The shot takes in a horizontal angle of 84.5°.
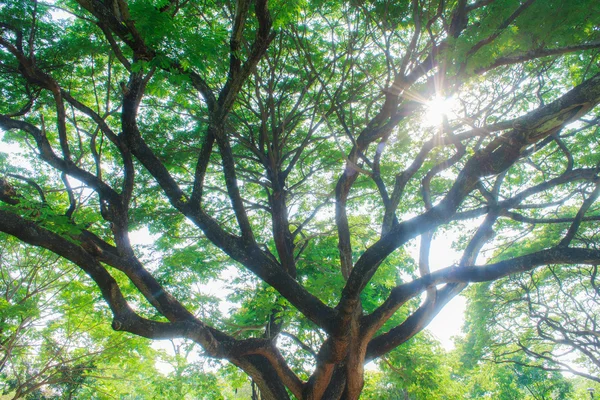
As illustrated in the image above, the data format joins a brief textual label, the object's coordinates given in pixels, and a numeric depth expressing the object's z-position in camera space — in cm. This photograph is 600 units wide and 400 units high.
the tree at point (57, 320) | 890
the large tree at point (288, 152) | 367
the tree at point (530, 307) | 920
